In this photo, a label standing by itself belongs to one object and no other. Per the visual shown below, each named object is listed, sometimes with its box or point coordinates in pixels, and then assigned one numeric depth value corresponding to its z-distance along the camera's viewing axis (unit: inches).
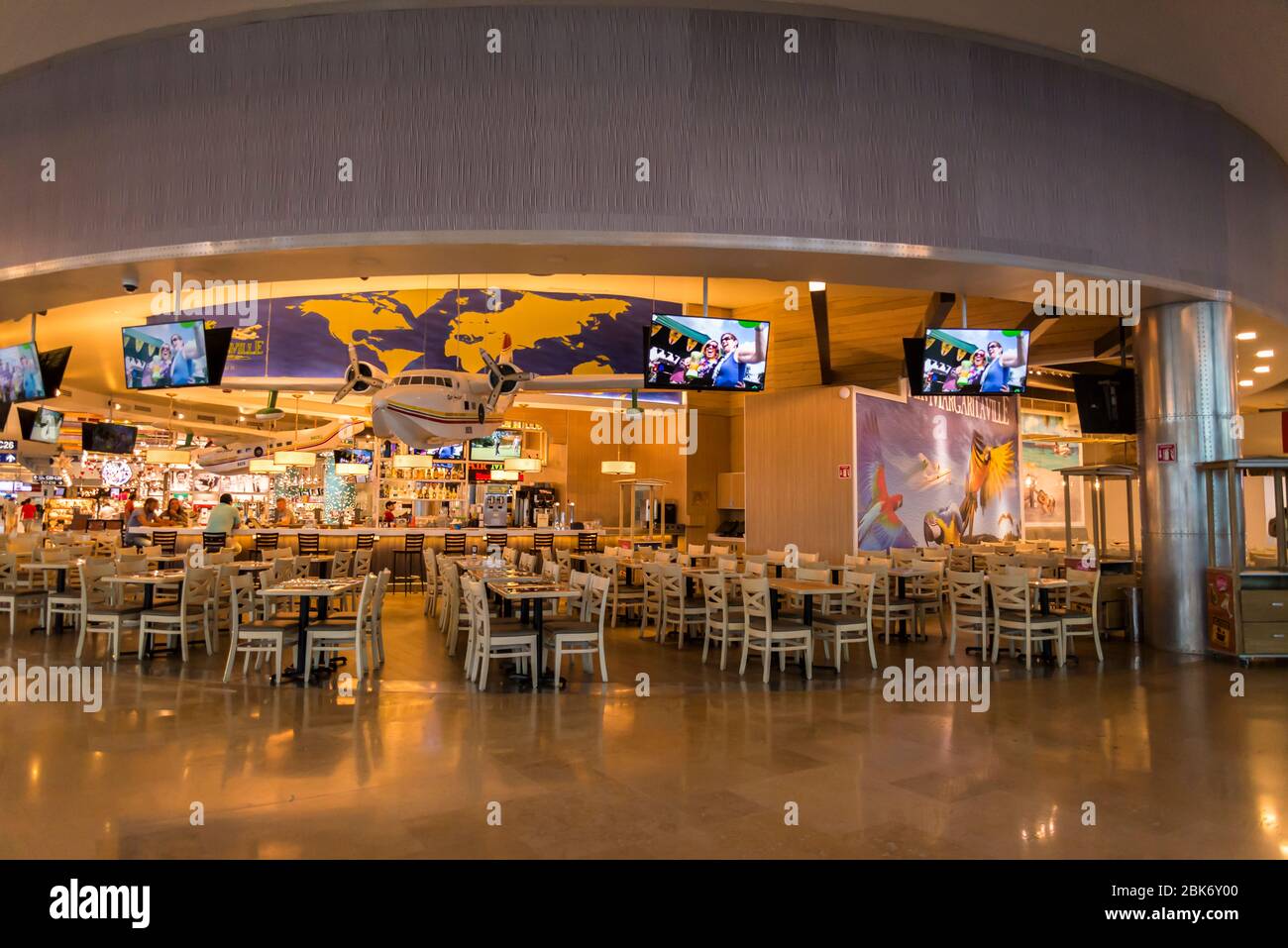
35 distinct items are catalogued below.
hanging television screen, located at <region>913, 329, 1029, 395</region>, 271.9
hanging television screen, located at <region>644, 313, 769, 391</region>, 260.8
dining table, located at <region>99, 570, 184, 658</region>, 259.8
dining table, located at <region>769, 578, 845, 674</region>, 244.1
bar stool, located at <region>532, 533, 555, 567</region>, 555.8
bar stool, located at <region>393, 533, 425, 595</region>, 511.2
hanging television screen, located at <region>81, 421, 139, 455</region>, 563.8
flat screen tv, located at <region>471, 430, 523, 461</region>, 649.0
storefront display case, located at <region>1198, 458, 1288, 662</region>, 264.4
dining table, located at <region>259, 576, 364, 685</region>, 228.2
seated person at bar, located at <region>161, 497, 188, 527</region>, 610.1
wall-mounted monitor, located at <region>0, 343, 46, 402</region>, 290.9
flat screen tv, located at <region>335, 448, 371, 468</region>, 665.6
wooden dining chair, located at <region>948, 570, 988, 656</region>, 270.4
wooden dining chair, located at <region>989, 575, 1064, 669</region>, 257.6
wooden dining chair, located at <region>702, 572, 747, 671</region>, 265.1
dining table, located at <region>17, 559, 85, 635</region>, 327.3
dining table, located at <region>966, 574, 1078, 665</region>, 264.4
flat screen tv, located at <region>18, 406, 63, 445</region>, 410.0
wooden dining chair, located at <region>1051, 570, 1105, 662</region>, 266.1
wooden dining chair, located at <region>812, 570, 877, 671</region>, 255.3
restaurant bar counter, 501.4
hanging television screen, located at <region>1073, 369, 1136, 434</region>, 307.9
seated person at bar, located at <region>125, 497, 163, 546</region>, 505.0
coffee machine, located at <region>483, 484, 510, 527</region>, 591.5
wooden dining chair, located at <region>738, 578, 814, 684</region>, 241.6
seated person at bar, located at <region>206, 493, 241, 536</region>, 383.2
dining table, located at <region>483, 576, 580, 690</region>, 224.4
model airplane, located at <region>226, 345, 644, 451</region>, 442.3
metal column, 283.1
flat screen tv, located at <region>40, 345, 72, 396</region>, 292.5
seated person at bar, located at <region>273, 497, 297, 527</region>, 584.1
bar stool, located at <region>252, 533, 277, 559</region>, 494.9
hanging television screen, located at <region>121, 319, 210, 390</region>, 266.4
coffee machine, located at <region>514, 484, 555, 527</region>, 676.1
